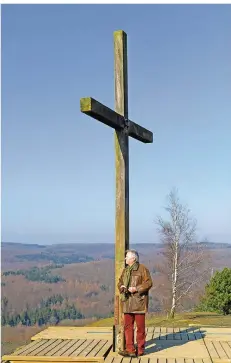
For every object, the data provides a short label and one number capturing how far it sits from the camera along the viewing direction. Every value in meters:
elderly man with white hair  8.56
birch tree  29.48
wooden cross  8.78
